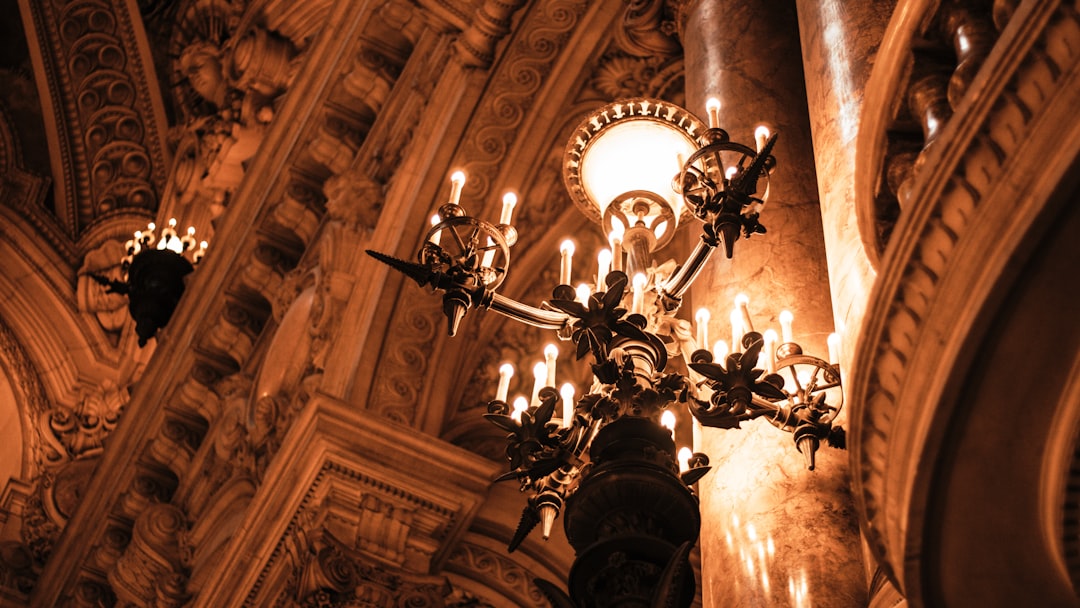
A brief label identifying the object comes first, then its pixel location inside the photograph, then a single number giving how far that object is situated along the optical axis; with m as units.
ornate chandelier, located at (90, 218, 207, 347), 13.32
